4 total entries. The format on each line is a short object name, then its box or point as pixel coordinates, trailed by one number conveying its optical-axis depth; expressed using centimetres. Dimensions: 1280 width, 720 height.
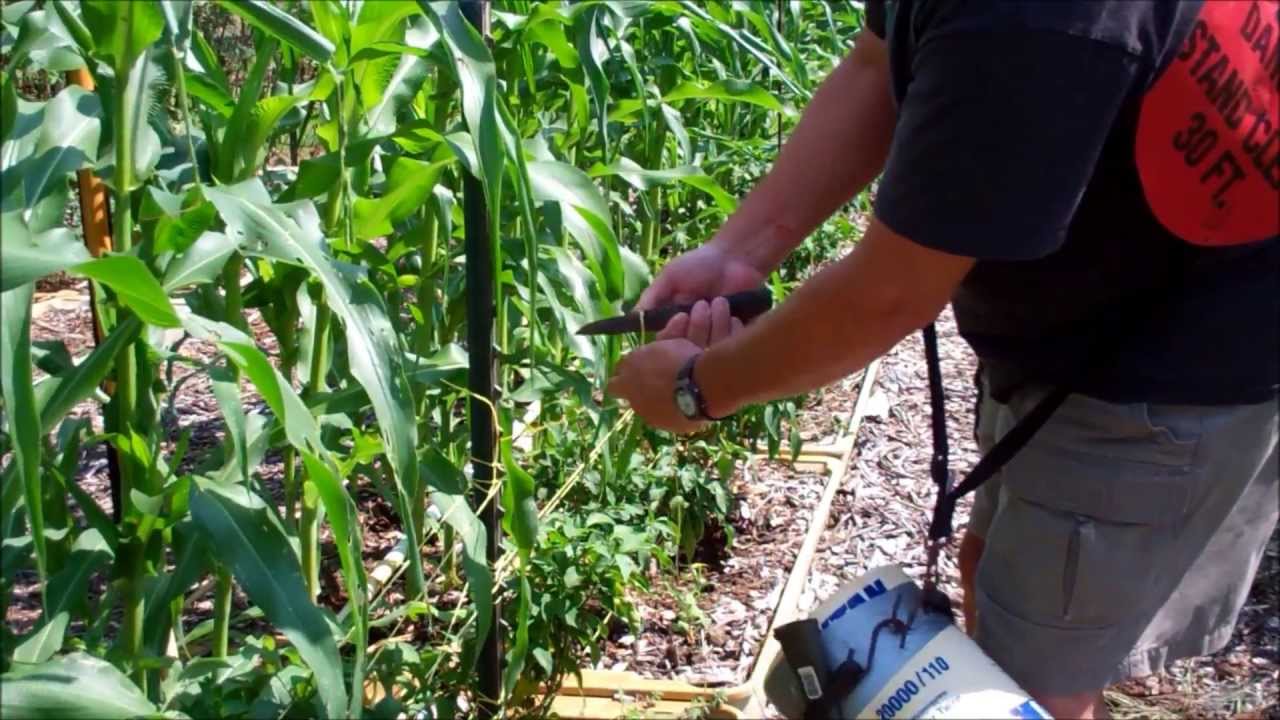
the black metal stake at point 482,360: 195
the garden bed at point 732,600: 275
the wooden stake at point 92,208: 208
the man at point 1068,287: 124
